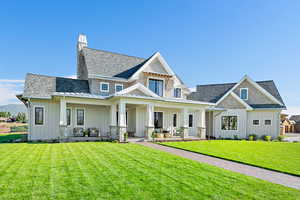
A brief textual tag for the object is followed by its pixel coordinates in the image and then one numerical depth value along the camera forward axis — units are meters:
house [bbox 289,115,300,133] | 41.47
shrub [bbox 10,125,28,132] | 27.44
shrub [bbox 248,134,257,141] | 19.60
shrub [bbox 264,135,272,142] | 19.23
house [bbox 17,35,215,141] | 14.39
